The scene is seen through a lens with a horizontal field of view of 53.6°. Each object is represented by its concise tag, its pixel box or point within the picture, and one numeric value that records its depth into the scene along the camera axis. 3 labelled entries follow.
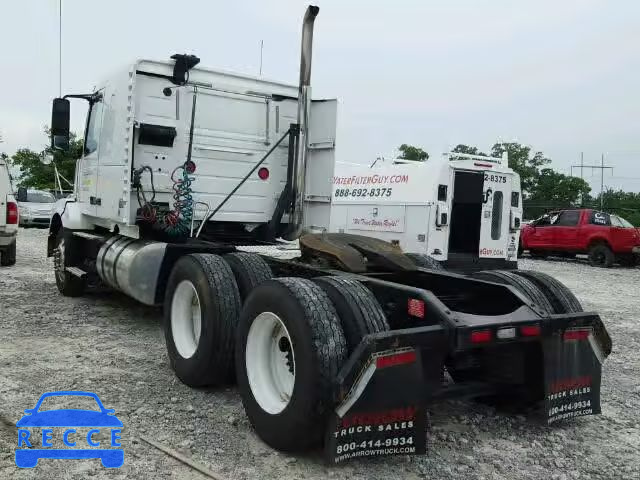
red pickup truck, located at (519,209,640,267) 18.17
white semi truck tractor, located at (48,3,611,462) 3.48
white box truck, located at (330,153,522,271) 12.05
